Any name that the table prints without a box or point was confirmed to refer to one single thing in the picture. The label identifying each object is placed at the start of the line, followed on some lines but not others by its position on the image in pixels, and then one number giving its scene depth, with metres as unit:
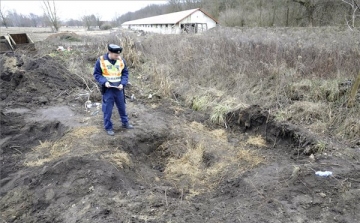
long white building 34.09
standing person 4.88
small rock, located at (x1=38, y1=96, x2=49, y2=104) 7.65
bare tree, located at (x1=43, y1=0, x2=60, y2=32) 40.85
